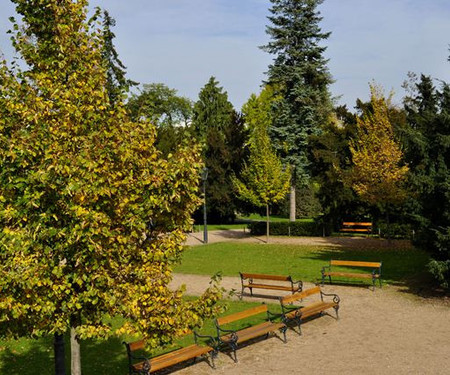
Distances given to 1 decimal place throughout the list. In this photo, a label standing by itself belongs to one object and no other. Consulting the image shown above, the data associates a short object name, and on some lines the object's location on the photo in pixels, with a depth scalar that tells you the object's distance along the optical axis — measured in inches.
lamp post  1229.4
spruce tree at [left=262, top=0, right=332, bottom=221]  1557.6
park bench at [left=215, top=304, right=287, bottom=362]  434.9
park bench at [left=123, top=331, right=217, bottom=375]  367.5
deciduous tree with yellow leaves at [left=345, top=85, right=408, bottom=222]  1045.6
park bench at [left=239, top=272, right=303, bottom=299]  627.6
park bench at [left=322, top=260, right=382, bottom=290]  689.4
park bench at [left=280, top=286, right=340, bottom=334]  510.6
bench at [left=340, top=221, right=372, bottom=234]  1331.2
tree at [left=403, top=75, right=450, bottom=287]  618.2
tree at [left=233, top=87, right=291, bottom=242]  1197.7
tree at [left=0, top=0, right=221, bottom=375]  242.8
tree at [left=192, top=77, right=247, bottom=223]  1688.0
